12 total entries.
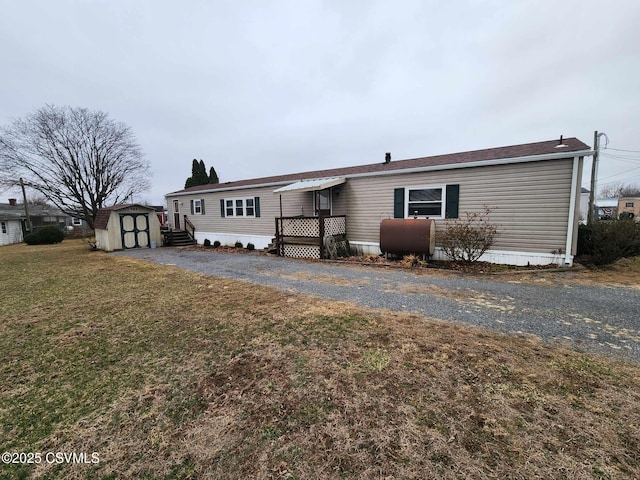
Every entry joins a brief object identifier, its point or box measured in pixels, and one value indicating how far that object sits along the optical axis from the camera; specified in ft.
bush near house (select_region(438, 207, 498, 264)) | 25.81
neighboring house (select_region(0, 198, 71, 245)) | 74.74
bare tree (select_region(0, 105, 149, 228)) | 65.36
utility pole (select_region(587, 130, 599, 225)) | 46.19
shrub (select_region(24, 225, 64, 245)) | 66.80
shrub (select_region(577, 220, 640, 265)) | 22.81
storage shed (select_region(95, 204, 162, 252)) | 48.70
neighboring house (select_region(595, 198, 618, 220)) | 128.67
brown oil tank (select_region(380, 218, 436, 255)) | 27.58
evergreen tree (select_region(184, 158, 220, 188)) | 91.61
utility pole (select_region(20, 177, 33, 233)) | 74.04
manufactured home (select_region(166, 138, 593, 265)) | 23.73
